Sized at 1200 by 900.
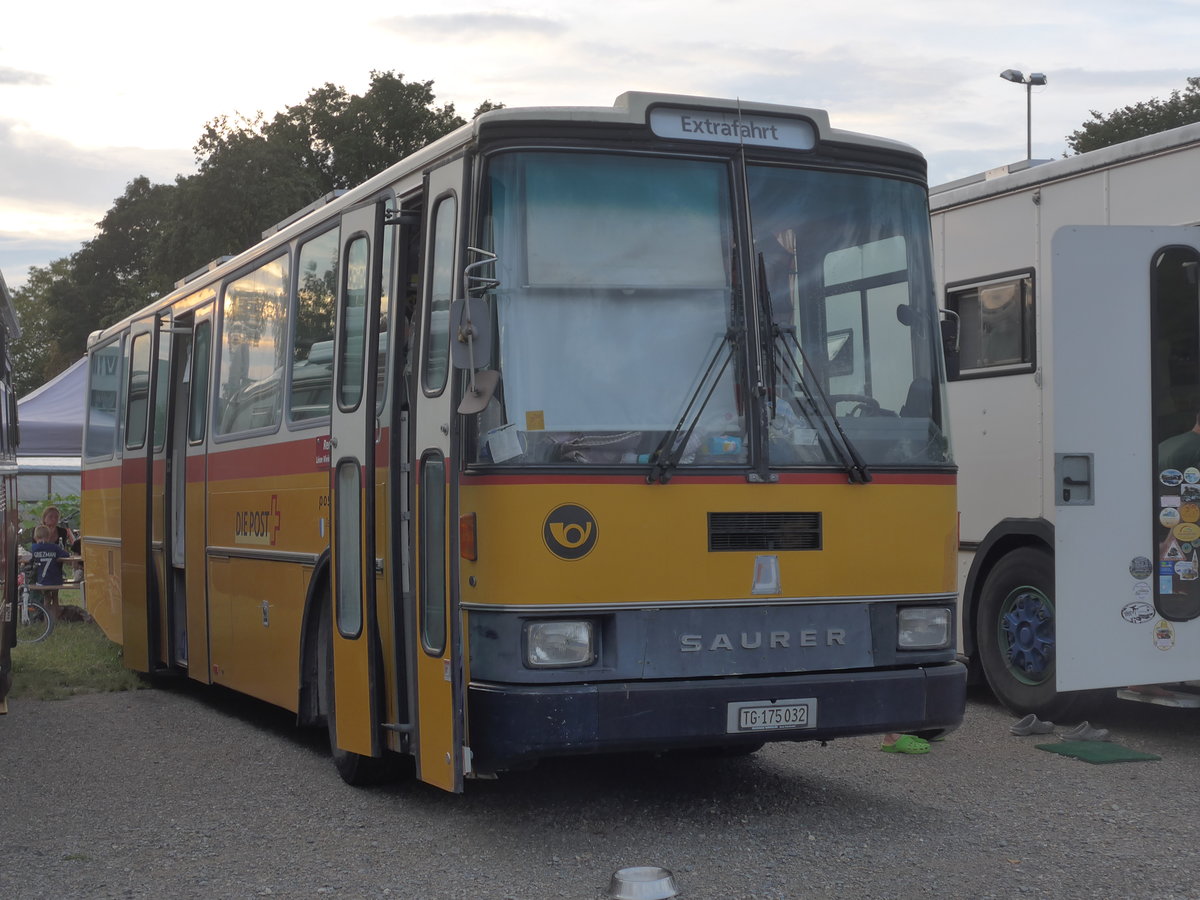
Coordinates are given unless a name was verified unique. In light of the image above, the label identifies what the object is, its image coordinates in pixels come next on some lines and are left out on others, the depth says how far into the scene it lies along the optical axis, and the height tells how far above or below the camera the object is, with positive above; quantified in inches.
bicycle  647.8 -60.0
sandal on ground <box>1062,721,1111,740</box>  347.9 -59.3
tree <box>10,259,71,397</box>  2935.5 +282.5
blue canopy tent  959.0 +28.8
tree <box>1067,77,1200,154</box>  1718.8 +405.5
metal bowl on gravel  212.2 -57.2
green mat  325.4 -60.4
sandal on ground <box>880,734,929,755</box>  332.2 -59.1
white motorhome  314.5 +8.6
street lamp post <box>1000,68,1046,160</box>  1429.6 +377.8
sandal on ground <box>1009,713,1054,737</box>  354.6 -58.6
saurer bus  238.7 +5.2
